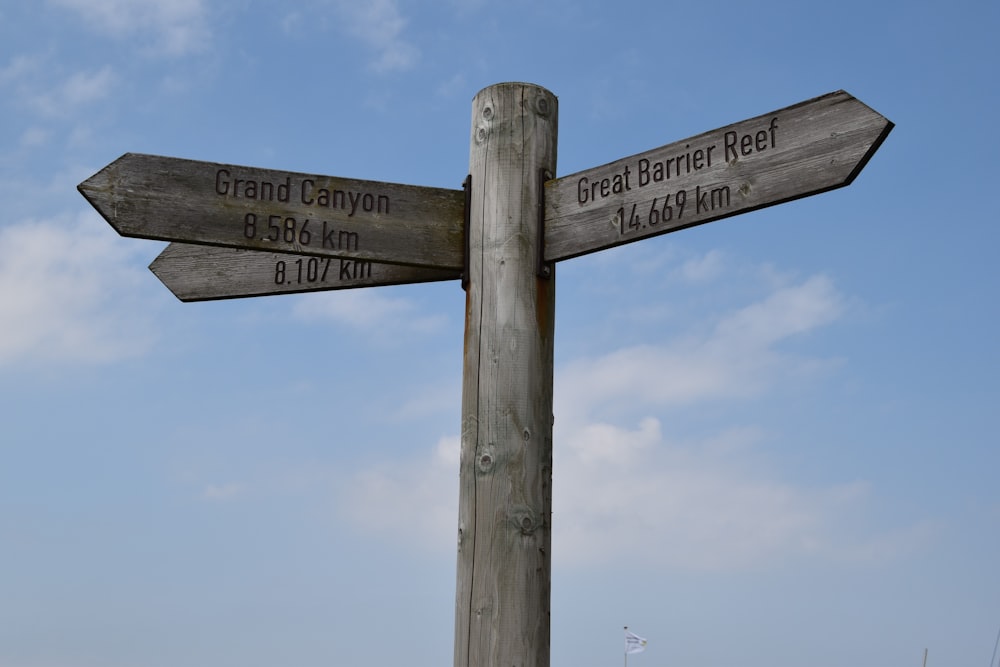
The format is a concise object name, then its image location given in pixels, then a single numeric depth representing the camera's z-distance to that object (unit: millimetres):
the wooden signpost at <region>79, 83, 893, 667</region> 3447
